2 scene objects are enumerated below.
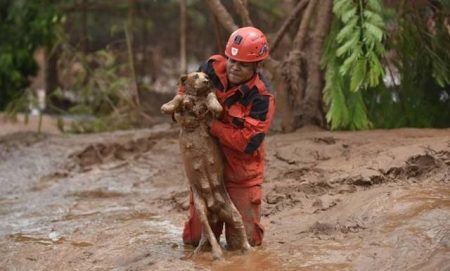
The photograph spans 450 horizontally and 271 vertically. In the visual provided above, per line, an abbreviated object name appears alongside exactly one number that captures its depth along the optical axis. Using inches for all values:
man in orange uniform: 381.2
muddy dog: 387.2
